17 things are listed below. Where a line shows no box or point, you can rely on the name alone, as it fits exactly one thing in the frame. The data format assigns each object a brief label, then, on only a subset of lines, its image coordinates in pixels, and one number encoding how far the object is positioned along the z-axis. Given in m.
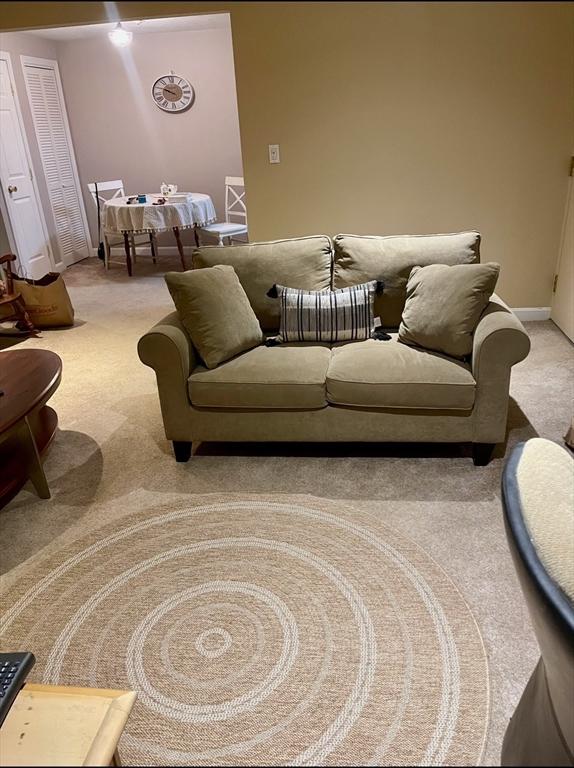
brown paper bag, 4.43
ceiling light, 5.25
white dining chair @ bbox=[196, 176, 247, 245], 5.97
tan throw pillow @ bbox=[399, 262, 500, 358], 2.49
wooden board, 0.67
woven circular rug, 1.46
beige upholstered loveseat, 2.39
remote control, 1.15
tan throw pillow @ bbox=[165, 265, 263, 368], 2.59
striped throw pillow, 2.74
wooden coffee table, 2.28
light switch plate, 3.81
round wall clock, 6.29
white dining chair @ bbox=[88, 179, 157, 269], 6.19
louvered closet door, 5.96
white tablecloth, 5.49
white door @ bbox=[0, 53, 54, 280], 5.29
